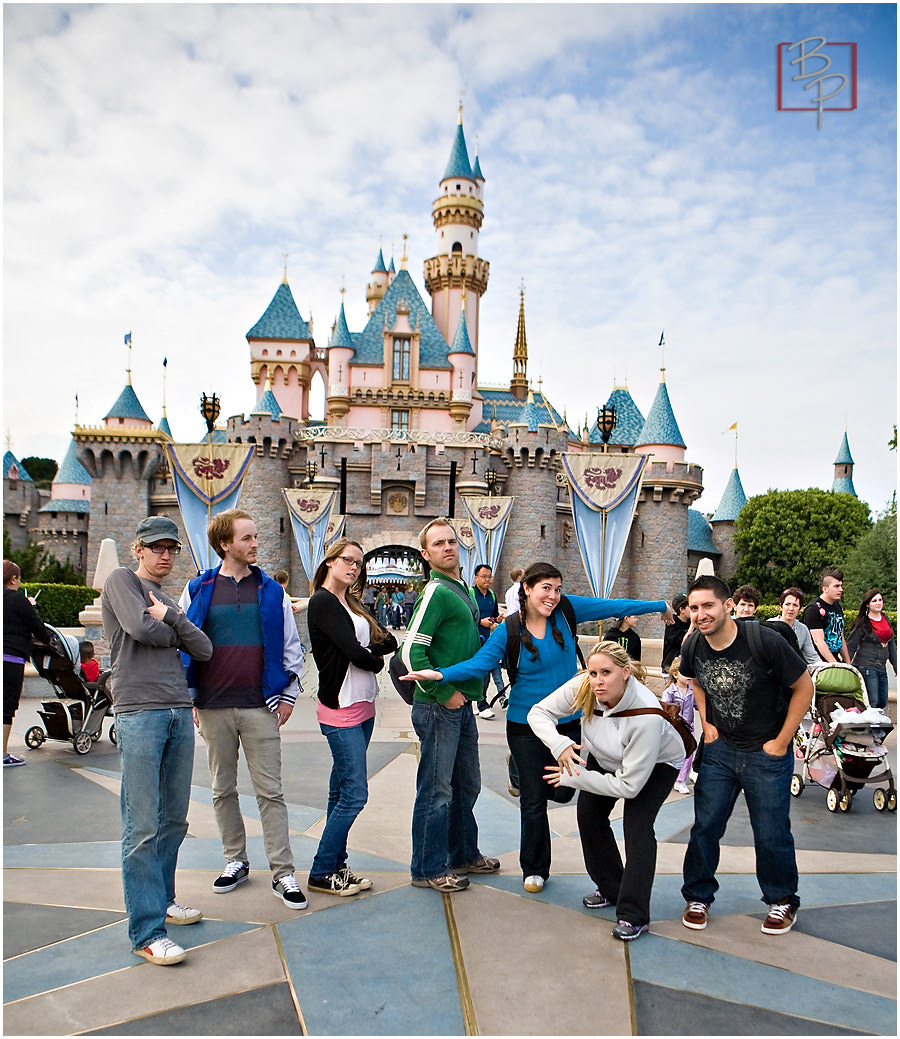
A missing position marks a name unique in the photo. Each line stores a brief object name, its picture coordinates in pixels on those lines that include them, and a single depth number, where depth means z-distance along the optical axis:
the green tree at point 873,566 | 27.36
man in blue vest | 3.53
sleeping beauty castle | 31.77
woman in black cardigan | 3.54
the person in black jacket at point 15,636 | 5.45
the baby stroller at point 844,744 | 5.09
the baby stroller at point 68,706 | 6.18
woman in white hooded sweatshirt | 3.12
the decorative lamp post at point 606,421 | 17.41
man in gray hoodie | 2.98
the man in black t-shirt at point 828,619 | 6.19
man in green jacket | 3.57
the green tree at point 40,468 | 65.38
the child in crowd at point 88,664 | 6.94
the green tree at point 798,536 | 36.09
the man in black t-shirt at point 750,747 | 3.26
